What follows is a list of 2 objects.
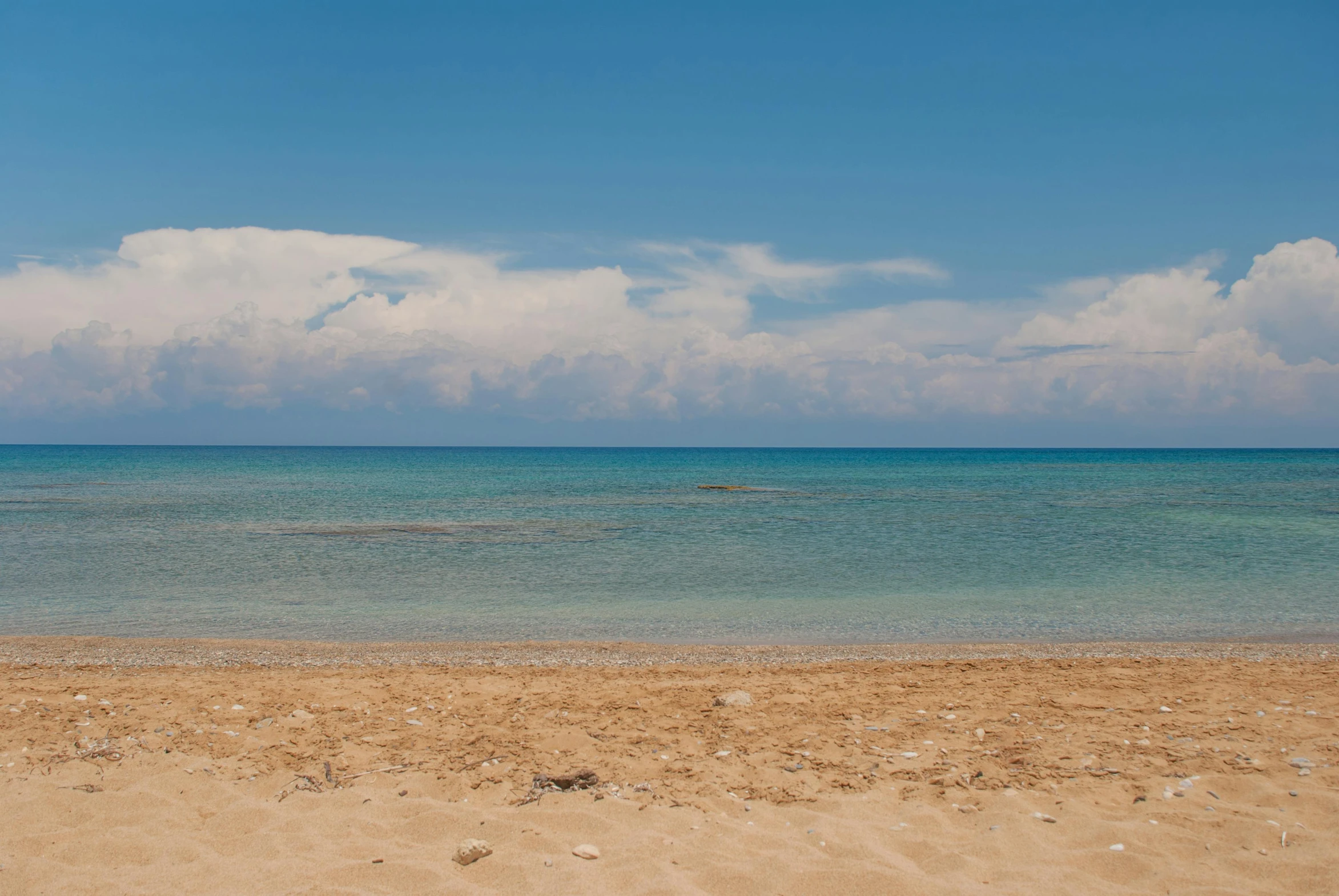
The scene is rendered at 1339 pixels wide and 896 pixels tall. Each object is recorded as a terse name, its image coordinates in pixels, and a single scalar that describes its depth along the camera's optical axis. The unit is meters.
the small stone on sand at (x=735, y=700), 8.73
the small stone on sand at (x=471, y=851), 5.46
